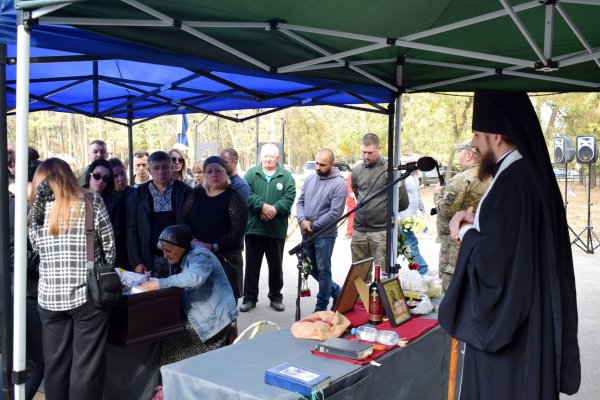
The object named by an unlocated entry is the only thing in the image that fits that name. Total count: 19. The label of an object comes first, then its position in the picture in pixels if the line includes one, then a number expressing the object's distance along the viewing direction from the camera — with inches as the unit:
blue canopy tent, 107.1
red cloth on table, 112.0
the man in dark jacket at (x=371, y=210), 224.1
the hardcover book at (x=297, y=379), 83.0
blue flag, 374.0
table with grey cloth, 86.0
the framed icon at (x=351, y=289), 125.3
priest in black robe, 80.4
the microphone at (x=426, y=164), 121.3
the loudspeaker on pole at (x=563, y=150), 454.5
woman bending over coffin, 139.4
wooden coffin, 133.1
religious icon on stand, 120.5
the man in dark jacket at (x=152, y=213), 190.9
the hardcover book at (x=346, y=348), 97.1
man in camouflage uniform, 192.9
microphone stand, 124.0
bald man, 230.5
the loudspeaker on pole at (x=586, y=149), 416.8
